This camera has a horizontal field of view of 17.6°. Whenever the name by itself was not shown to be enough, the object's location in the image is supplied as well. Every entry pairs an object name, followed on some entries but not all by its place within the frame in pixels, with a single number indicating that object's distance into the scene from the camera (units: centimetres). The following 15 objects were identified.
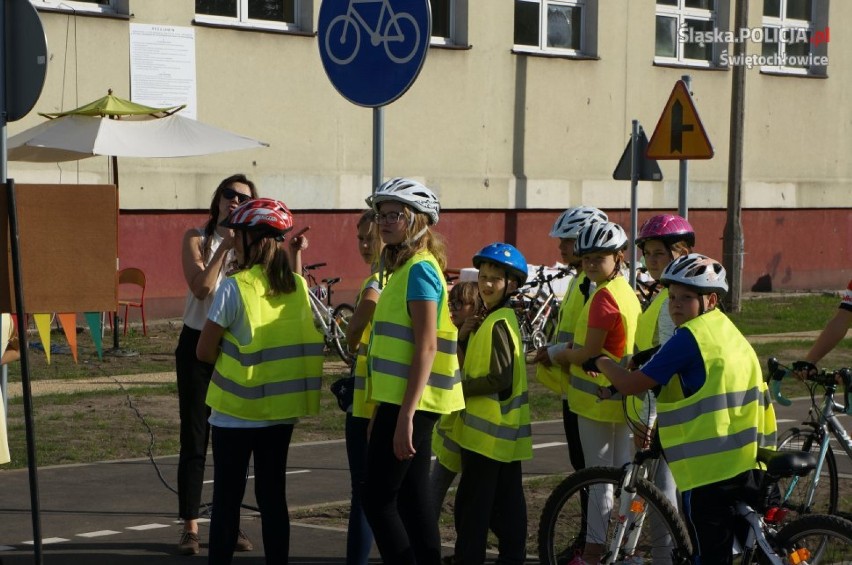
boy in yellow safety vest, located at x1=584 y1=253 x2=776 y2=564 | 1031
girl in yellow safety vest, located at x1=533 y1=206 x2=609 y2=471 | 1319
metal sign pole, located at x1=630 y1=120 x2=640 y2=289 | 2471
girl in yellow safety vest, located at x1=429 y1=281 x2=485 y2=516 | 1239
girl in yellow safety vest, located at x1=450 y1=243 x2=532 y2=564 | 1207
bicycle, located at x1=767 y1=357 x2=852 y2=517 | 1369
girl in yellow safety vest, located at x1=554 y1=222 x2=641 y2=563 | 1256
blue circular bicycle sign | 1321
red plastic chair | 3160
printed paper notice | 3367
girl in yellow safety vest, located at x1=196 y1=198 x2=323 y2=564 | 1133
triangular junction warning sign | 2322
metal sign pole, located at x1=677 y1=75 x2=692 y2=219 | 2522
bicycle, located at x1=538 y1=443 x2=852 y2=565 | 998
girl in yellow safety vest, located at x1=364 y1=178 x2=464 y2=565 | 1056
